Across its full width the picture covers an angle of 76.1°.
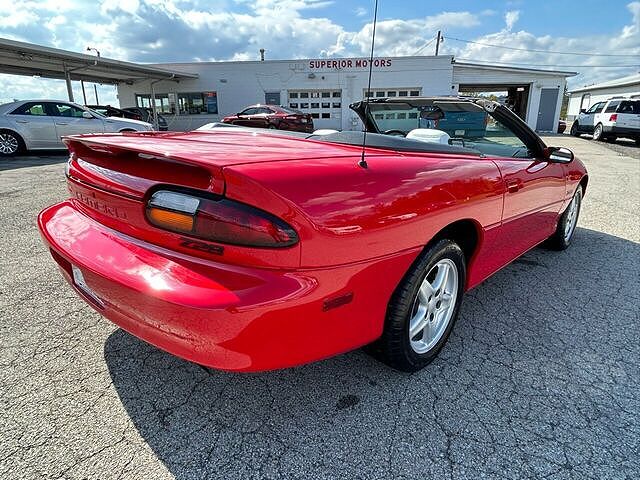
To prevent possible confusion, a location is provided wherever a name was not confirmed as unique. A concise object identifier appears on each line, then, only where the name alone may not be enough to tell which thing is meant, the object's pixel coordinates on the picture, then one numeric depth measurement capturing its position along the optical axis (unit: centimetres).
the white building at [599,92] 3500
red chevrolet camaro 139
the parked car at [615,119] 1717
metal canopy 1490
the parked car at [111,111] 1658
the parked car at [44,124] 1088
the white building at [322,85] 2272
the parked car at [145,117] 1897
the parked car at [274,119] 1586
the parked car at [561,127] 2575
